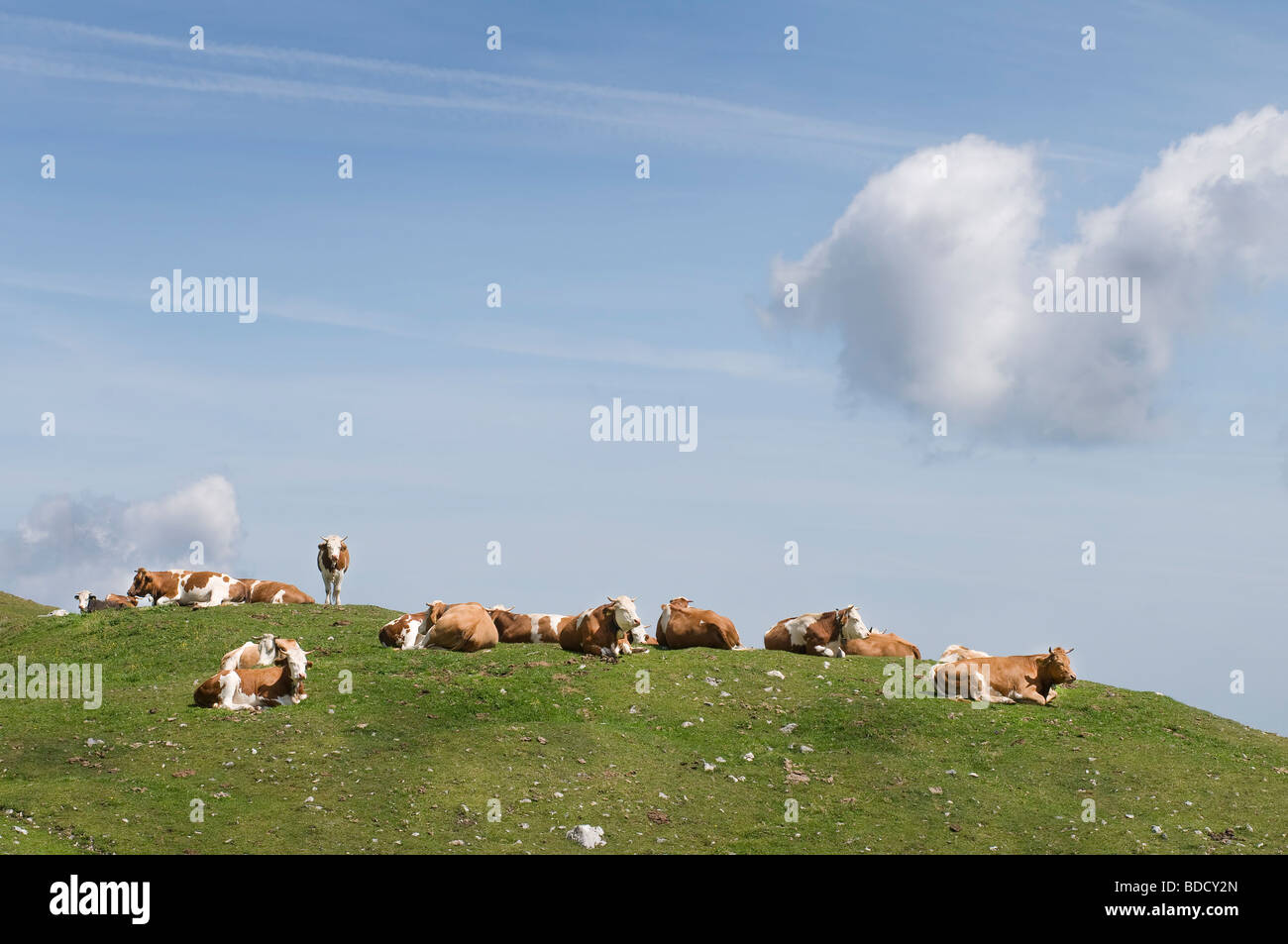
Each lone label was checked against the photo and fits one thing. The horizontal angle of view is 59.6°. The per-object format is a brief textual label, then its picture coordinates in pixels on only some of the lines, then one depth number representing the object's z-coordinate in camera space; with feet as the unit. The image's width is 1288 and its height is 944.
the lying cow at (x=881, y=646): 109.40
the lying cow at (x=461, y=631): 106.01
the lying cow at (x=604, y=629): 100.27
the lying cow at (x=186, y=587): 142.41
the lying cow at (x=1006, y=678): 92.94
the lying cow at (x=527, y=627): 110.52
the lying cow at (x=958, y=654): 98.63
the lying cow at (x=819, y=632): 106.83
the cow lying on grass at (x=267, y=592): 140.97
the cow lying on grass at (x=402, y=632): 109.91
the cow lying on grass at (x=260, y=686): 85.81
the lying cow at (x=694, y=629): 108.88
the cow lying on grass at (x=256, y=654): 90.93
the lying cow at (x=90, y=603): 152.05
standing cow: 140.15
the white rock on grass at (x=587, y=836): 65.21
